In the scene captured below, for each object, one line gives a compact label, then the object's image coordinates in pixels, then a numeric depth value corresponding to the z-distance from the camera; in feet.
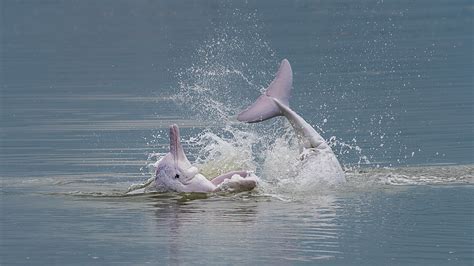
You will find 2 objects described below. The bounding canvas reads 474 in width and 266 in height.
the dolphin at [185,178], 75.46
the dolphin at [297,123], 77.25
